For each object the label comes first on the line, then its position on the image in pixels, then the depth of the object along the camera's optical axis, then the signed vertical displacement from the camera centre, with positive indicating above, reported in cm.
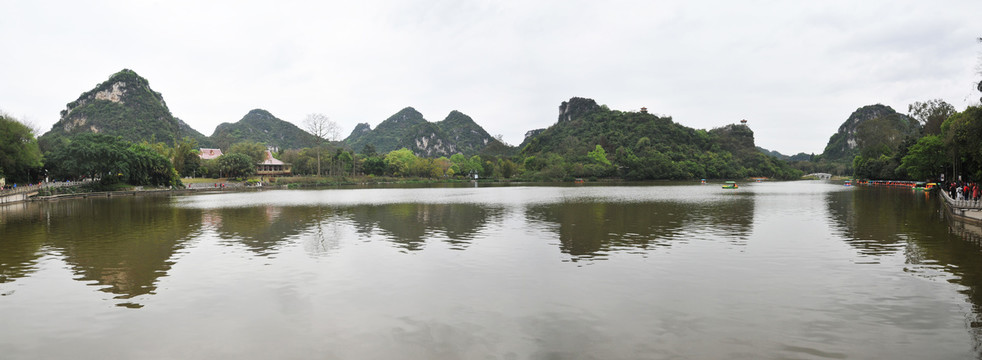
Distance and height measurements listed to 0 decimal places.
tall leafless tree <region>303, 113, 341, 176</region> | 10144 +1092
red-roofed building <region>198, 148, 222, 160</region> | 11822 +686
